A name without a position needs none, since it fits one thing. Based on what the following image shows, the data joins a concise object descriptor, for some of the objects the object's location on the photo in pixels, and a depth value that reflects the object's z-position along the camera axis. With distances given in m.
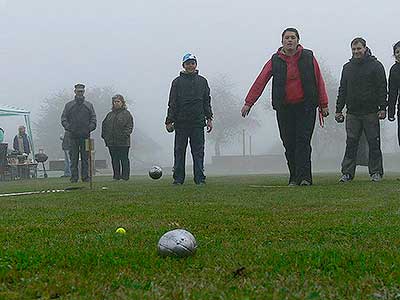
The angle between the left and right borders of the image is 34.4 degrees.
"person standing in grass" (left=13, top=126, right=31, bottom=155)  19.94
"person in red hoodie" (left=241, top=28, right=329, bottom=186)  8.12
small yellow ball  3.68
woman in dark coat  12.34
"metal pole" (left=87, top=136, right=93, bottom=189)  8.45
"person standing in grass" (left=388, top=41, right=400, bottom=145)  8.73
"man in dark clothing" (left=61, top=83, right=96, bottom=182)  12.23
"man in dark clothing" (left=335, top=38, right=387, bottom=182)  8.66
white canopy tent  21.96
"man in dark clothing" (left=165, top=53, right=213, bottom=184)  9.33
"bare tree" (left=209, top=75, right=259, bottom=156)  71.12
